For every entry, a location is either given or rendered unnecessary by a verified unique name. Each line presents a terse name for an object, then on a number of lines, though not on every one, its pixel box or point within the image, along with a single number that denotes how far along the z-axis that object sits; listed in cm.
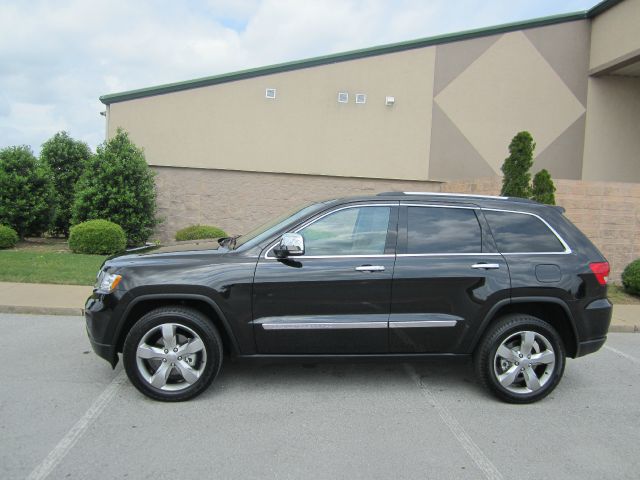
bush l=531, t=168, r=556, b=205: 937
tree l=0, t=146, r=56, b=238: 1259
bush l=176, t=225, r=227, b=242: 1257
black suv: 399
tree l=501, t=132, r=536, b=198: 980
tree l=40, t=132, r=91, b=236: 1468
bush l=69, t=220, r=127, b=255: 1116
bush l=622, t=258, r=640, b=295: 923
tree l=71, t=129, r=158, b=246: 1249
